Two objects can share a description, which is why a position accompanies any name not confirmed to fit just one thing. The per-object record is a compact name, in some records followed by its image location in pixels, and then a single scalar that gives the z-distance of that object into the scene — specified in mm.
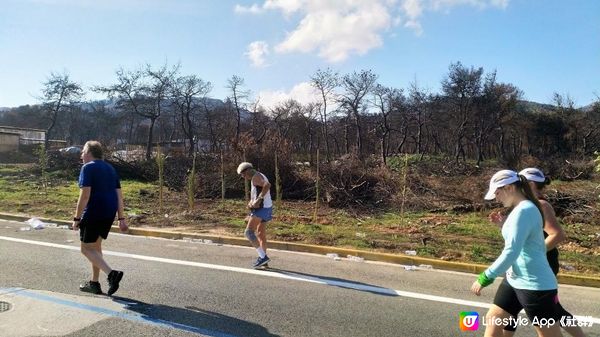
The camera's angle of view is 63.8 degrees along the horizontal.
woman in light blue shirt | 3279
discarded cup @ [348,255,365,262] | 8798
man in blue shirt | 5699
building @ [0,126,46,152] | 50344
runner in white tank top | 7566
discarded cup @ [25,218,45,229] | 11702
